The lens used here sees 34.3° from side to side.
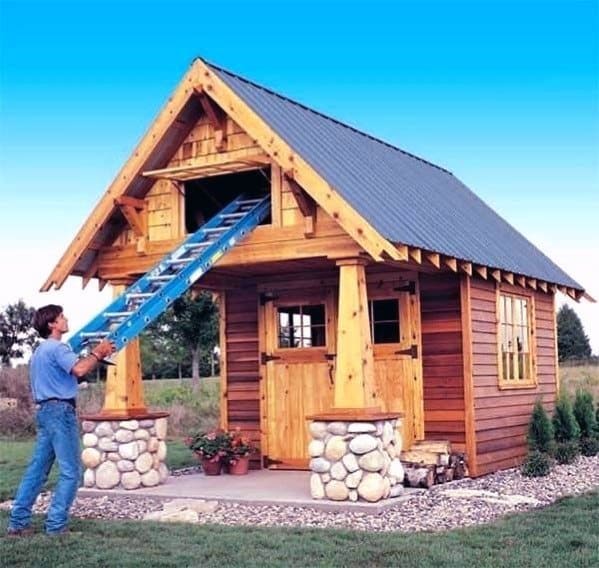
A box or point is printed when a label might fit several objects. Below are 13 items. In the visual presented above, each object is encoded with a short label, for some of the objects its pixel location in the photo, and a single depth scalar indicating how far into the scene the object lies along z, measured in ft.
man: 25.73
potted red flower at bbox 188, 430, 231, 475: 39.81
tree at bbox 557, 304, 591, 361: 168.55
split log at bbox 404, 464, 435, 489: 34.24
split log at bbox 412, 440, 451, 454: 36.45
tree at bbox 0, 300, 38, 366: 109.60
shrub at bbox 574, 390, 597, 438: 46.78
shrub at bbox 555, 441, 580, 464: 42.11
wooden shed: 33.19
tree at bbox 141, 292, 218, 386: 83.66
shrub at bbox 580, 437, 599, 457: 45.57
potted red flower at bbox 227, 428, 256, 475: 39.83
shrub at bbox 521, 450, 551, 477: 37.99
